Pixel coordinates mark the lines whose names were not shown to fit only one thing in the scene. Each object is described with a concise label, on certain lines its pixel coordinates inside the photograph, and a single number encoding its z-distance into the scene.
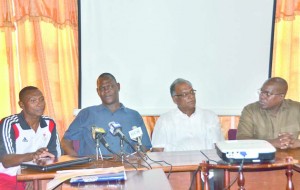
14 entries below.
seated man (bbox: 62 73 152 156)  3.39
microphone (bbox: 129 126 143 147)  2.65
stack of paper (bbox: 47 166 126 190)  1.99
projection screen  4.15
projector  2.06
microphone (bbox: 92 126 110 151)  2.55
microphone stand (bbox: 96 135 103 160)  2.58
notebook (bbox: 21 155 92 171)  2.44
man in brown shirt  3.30
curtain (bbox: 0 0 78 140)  3.99
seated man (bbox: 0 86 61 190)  2.89
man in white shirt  3.48
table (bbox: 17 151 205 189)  2.34
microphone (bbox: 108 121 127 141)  2.54
